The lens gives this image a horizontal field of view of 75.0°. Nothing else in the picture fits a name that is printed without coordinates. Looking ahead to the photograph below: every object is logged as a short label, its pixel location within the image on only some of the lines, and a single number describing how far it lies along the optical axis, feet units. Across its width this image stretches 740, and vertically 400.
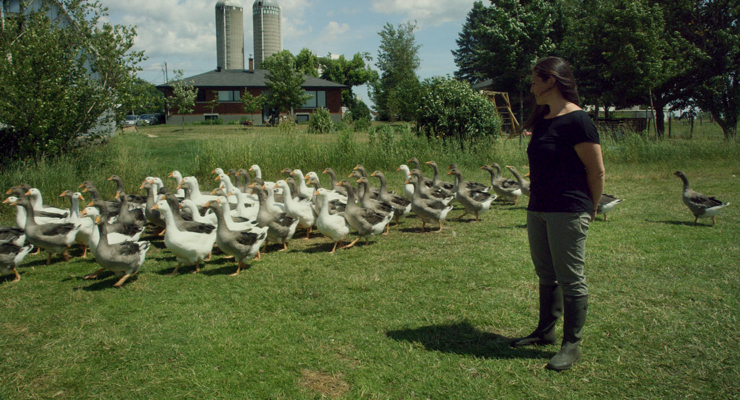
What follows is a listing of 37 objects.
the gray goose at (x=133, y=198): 33.68
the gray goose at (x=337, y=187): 35.89
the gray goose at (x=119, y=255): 22.18
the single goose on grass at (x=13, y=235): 25.36
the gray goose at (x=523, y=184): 37.99
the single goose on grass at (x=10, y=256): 23.18
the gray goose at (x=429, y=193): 32.81
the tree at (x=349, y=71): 249.75
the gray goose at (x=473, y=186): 36.35
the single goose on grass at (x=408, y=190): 38.49
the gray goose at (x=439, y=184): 39.02
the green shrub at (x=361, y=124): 90.92
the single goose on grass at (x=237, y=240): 24.29
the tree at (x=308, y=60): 241.86
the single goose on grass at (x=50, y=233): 25.73
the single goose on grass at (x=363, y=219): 28.66
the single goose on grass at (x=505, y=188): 40.37
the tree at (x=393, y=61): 192.44
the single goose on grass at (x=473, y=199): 34.58
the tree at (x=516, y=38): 117.80
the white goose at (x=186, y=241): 23.95
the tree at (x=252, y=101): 145.06
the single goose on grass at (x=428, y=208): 31.99
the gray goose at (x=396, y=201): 34.86
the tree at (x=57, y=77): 37.37
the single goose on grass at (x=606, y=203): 32.59
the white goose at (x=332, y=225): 27.89
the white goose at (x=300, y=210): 31.17
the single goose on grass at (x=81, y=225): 27.30
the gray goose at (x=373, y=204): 31.08
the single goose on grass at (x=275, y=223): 28.78
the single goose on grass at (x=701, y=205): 31.37
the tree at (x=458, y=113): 61.67
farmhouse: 173.58
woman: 13.10
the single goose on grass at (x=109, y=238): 23.53
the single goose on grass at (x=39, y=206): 29.53
